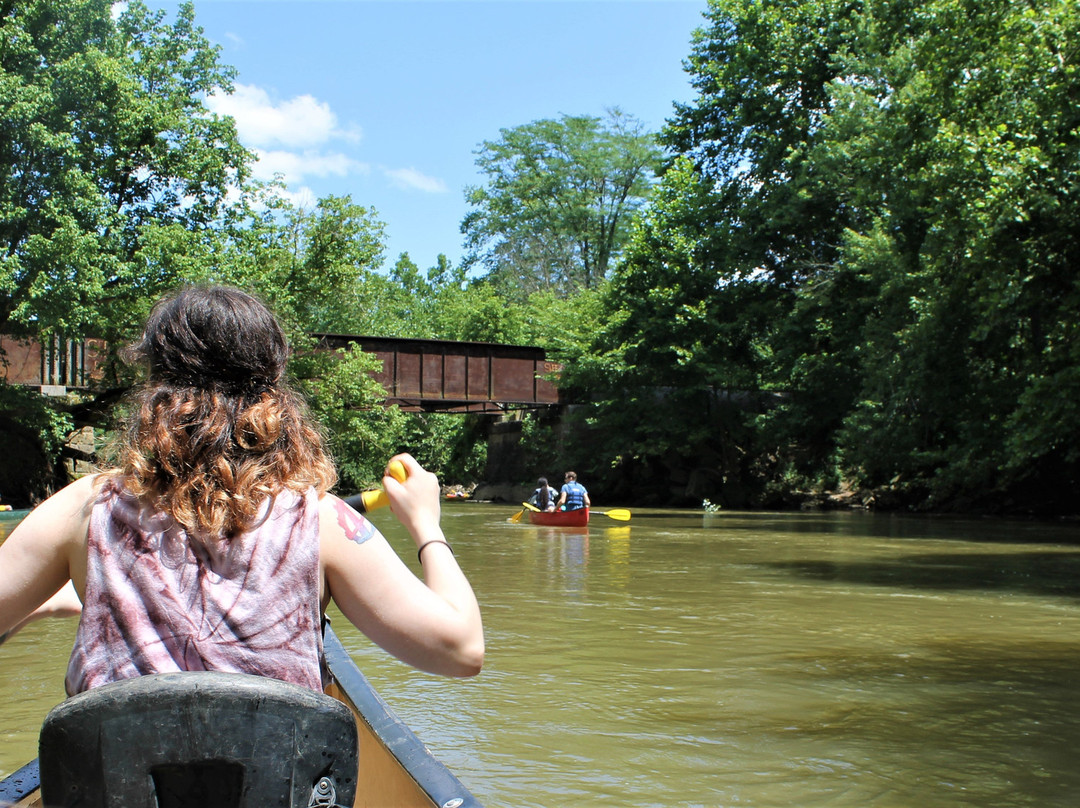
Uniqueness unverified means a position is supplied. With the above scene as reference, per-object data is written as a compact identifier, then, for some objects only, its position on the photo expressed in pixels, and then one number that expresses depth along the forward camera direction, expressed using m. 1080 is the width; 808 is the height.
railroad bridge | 34.97
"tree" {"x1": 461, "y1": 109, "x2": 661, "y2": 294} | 51.34
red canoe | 21.48
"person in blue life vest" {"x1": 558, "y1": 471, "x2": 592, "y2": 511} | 22.02
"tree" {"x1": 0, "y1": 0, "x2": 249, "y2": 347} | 22.47
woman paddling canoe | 1.69
